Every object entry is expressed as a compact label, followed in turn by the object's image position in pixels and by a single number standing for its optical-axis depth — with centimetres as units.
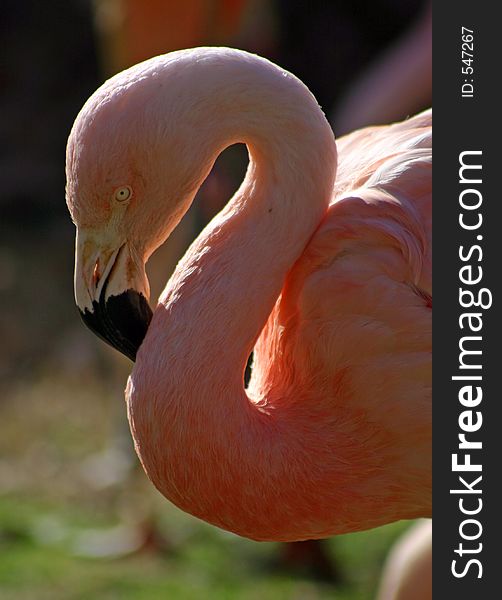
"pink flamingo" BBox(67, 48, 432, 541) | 639
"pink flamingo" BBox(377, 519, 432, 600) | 678
